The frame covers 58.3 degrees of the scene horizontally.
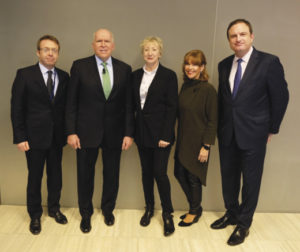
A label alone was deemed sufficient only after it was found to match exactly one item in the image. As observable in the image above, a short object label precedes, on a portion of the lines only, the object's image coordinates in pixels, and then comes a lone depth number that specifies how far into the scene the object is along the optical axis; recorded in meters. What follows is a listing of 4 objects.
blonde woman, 2.16
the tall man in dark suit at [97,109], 2.15
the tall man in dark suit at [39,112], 2.15
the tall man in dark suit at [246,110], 2.05
